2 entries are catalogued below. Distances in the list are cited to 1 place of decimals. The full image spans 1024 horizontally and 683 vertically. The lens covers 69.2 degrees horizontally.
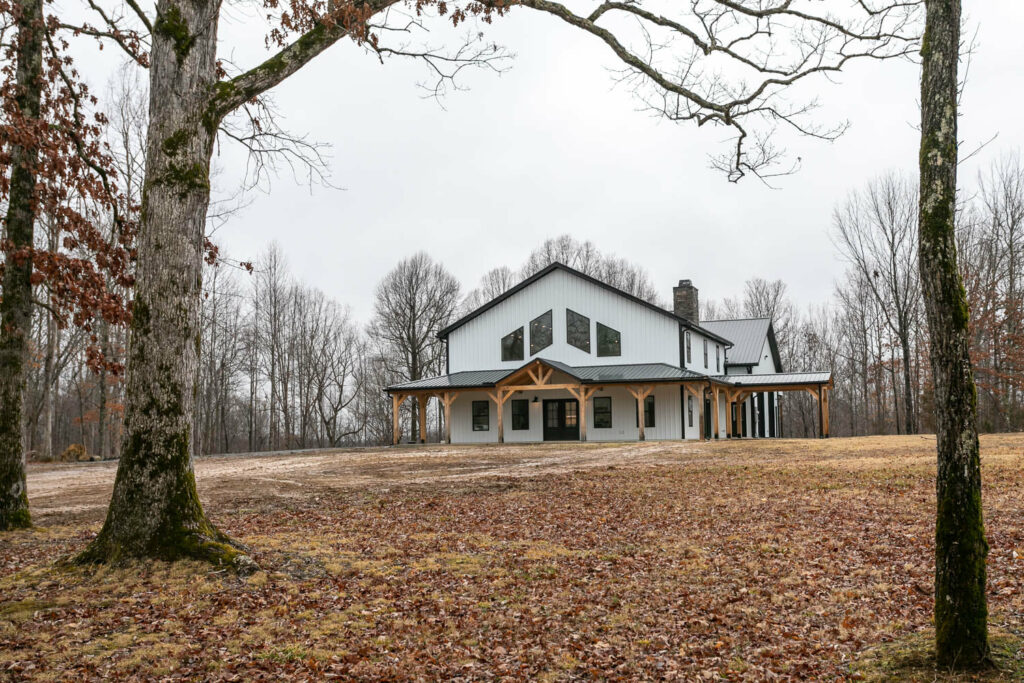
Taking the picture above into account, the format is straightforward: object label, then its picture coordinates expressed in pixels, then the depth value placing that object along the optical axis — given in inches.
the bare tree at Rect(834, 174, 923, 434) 1539.1
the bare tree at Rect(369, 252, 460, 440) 1884.8
